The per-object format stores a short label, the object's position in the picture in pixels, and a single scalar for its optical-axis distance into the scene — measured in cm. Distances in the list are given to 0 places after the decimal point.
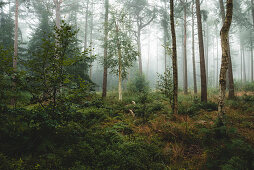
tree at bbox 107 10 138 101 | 1030
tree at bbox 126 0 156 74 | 1684
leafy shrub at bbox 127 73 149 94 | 1341
